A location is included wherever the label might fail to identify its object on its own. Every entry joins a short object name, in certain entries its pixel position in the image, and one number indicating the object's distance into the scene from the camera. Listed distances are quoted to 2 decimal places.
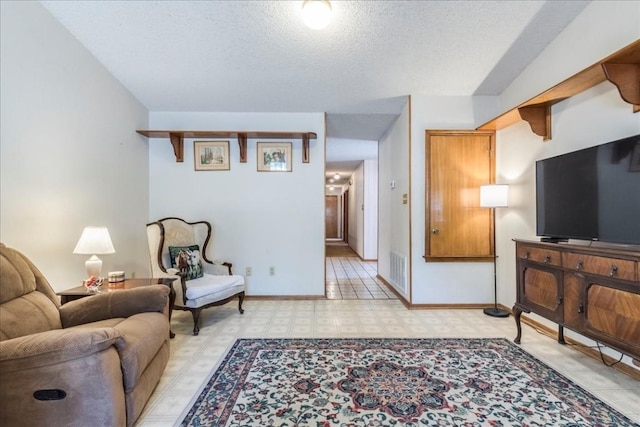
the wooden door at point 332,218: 13.53
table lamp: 2.25
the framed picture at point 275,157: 3.87
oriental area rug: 1.59
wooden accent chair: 2.76
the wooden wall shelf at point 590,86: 1.84
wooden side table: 2.15
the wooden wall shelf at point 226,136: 3.56
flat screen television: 1.79
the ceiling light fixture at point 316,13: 2.09
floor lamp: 3.06
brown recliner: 1.19
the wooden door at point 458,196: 3.45
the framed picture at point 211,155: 3.85
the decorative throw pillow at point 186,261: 3.00
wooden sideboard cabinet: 1.67
